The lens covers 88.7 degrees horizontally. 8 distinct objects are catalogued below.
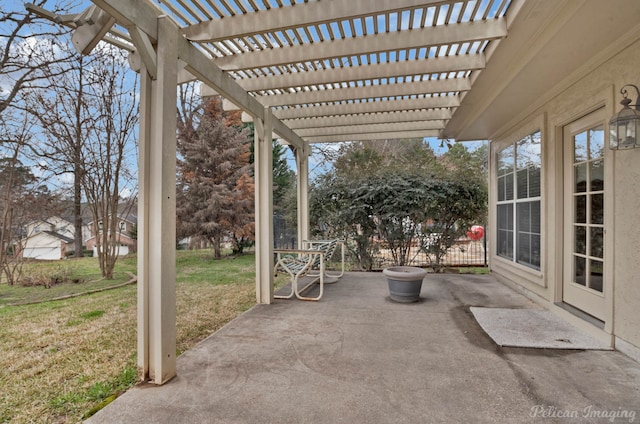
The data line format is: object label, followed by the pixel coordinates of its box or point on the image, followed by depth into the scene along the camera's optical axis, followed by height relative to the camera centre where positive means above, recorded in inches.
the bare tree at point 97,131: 224.1 +60.8
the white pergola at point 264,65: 89.7 +61.6
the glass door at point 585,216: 123.3 -1.2
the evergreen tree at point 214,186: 378.0 +35.5
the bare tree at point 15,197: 201.0 +13.0
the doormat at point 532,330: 112.7 -45.2
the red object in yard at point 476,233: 283.7 -16.7
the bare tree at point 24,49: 190.1 +103.0
